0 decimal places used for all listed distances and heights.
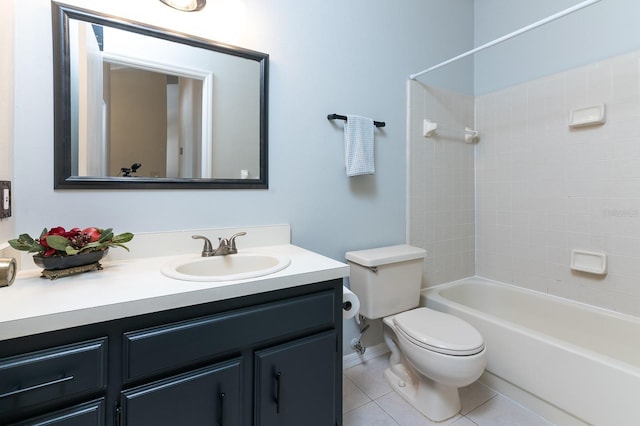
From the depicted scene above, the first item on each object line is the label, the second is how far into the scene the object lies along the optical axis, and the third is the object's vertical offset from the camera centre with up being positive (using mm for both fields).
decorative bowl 912 -156
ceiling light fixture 1260 +887
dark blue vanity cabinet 692 -432
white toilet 1312 -579
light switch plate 949 +40
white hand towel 1678 +375
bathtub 1218 -699
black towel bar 1648 +528
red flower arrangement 899 -98
